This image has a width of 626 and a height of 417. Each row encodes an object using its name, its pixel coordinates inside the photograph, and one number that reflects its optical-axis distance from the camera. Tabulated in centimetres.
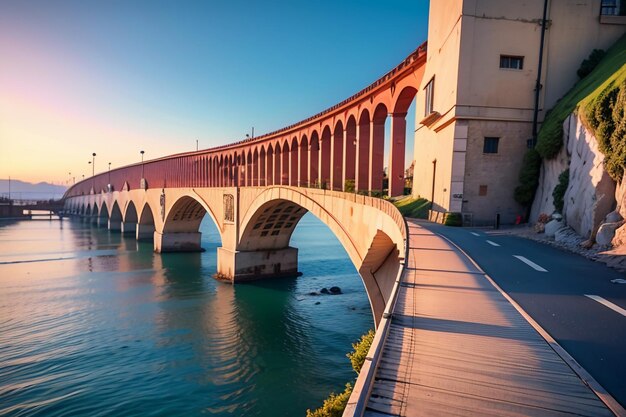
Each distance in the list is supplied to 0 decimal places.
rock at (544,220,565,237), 1561
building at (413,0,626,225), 2025
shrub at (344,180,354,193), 2904
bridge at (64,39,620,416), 400
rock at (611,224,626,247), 1127
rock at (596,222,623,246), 1181
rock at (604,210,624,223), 1210
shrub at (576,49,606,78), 2039
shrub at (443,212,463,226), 2048
